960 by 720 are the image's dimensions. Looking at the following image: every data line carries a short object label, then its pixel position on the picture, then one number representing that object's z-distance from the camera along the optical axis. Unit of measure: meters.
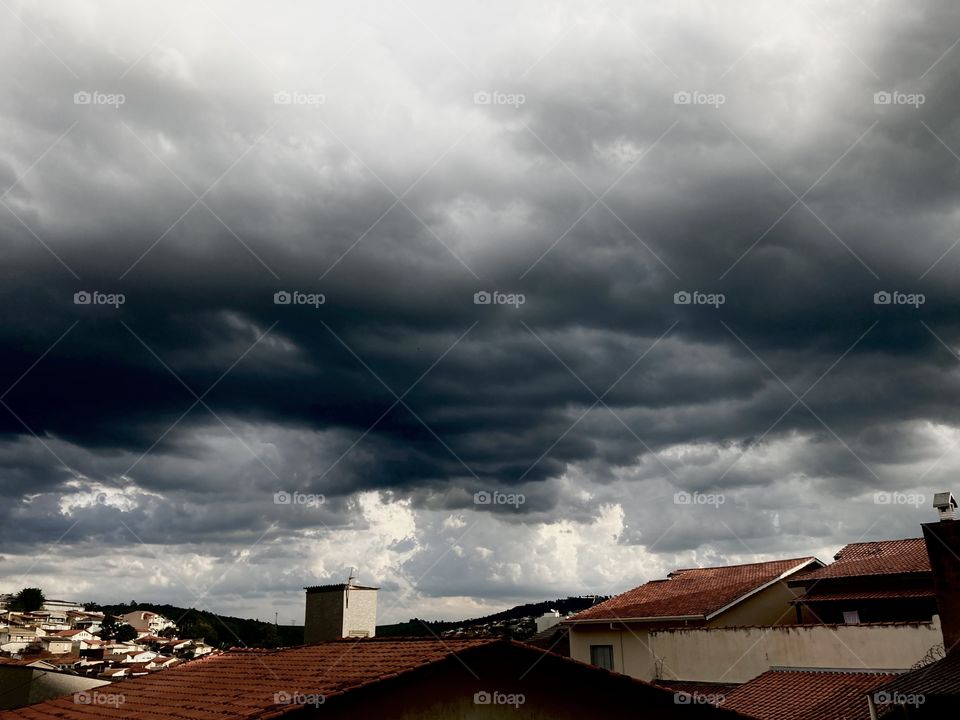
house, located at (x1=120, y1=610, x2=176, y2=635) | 157.25
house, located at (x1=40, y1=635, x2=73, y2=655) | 94.50
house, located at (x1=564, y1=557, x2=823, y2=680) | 31.83
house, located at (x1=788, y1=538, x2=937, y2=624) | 28.39
